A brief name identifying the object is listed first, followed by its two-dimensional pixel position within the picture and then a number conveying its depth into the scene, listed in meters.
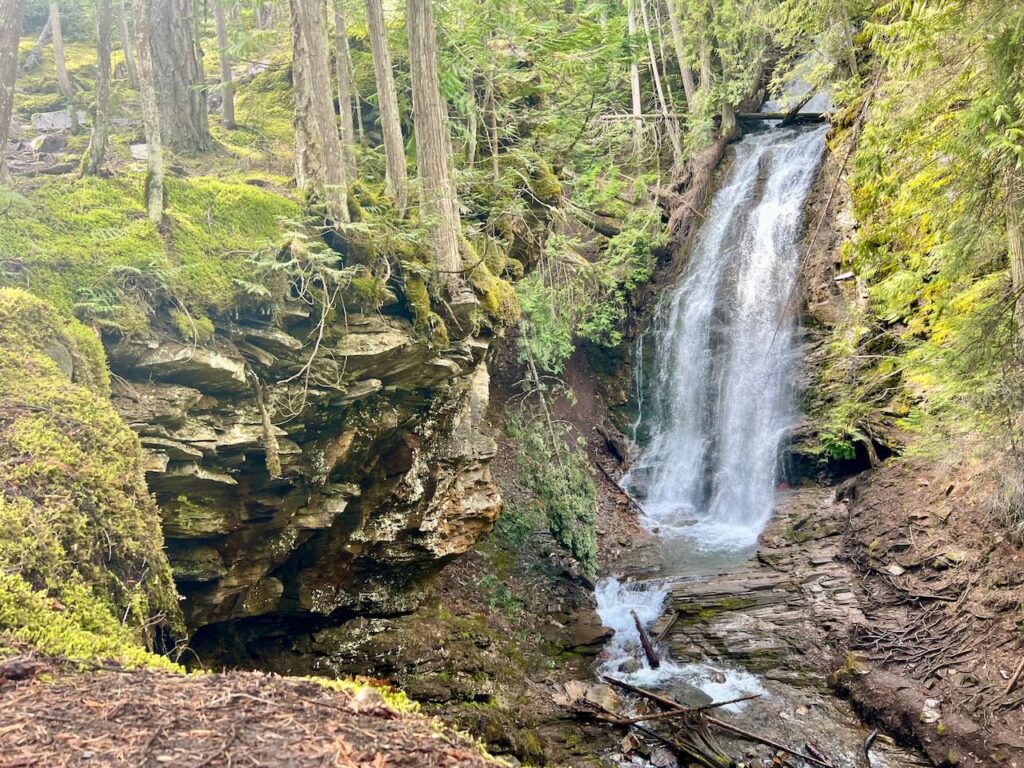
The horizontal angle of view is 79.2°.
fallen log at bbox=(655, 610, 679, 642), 10.07
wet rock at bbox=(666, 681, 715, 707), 8.40
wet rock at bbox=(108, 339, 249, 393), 5.72
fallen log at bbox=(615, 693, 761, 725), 7.91
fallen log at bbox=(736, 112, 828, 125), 19.12
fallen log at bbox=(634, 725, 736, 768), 7.24
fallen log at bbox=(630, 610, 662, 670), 9.47
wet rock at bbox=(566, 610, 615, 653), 9.84
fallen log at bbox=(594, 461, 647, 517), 15.08
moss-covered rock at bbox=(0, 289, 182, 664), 2.92
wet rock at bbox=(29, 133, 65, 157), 9.59
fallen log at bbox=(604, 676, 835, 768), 7.27
